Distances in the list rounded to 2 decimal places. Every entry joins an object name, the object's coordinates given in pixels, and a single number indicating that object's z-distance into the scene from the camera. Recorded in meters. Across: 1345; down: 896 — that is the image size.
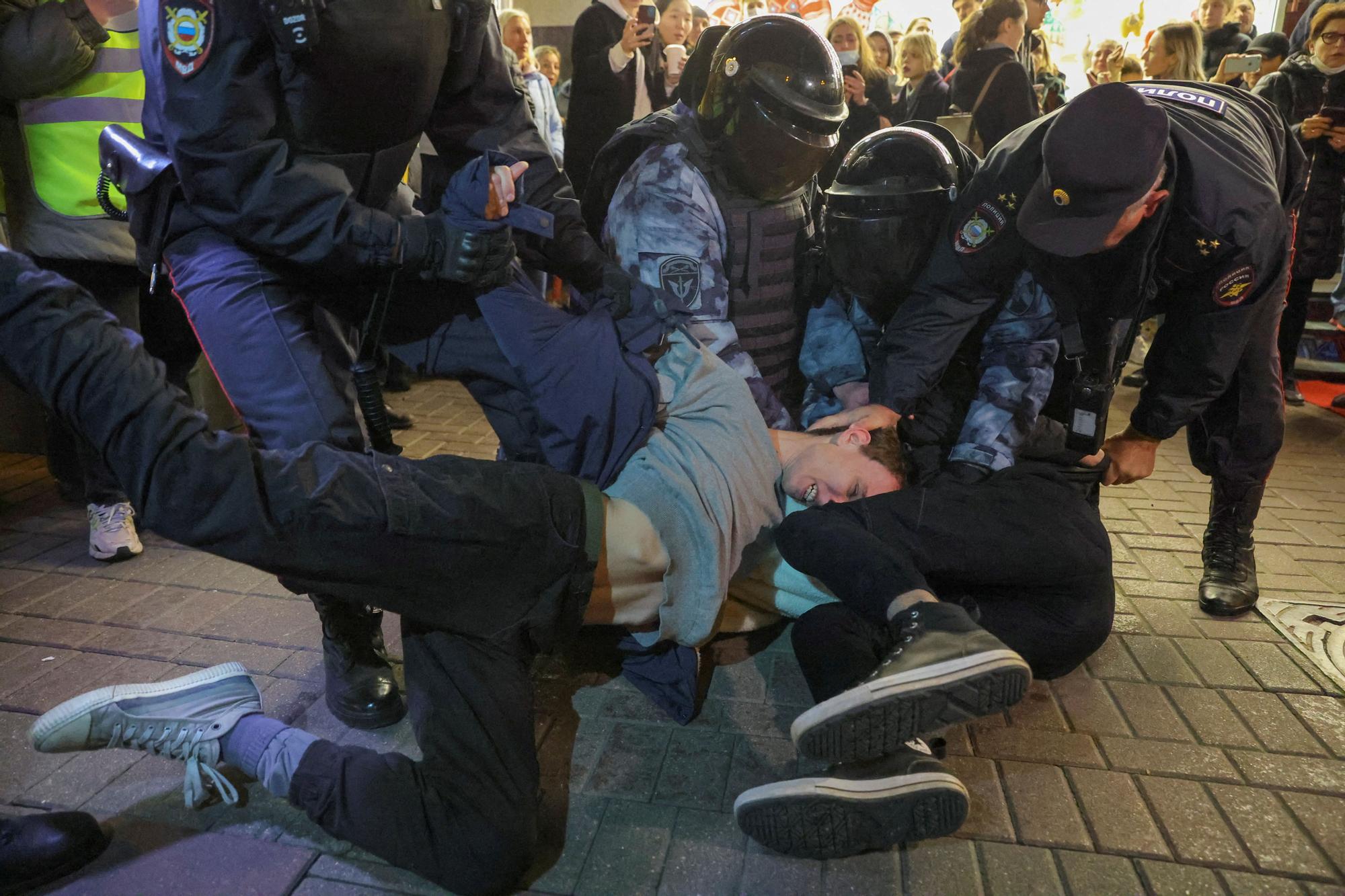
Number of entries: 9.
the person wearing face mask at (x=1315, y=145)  4.63
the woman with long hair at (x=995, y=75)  4.59
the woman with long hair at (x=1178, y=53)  4.86
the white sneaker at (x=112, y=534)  3.15
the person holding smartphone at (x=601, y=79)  4.65
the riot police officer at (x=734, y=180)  2.83
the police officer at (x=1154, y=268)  2.38
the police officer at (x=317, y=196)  1.91
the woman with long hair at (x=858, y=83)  5.09
